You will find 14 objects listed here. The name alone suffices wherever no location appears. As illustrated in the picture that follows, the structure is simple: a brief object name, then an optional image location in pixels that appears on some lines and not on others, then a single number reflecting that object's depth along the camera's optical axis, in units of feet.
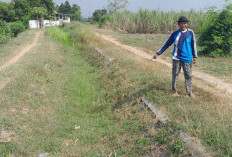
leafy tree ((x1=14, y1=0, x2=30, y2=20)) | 135.33
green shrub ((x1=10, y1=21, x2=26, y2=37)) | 95.63
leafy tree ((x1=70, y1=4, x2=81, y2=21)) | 205.26
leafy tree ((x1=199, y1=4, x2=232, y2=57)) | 36.11
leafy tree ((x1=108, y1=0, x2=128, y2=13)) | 170.55
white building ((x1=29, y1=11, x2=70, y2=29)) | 135.95
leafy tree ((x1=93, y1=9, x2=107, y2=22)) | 192.34
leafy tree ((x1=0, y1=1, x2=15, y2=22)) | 118.01
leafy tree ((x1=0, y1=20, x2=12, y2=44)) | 61.05
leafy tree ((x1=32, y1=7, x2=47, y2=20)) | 130.11
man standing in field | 15.81
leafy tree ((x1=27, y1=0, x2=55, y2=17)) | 148.46
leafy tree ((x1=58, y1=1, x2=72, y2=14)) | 218.38
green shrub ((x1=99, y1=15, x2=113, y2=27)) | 100.27
